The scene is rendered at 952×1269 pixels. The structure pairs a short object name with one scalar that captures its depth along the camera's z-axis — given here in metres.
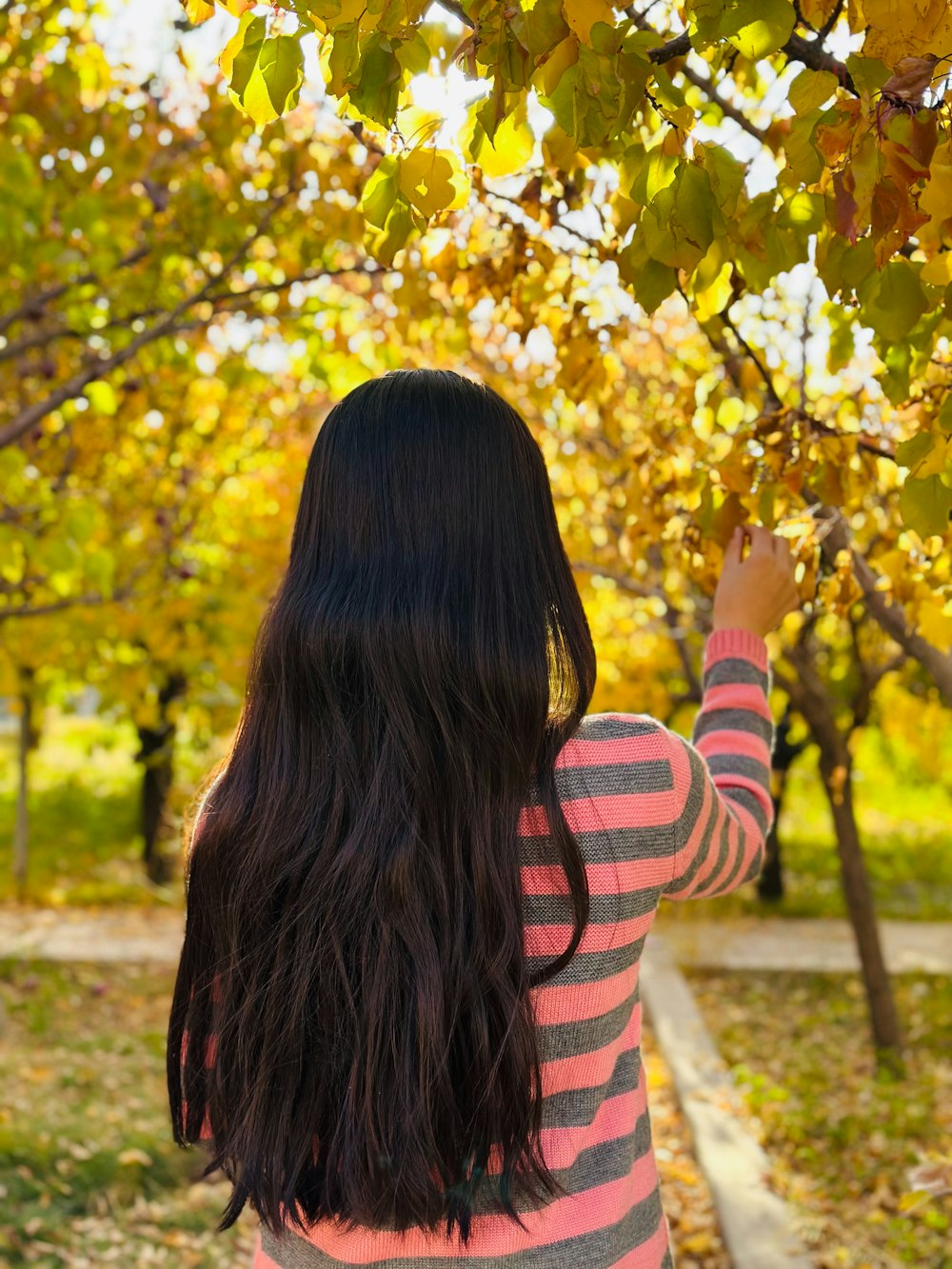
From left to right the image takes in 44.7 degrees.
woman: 1.27
